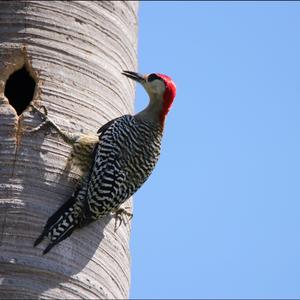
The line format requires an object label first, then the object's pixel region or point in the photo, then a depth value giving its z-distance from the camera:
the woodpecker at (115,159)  9.19
